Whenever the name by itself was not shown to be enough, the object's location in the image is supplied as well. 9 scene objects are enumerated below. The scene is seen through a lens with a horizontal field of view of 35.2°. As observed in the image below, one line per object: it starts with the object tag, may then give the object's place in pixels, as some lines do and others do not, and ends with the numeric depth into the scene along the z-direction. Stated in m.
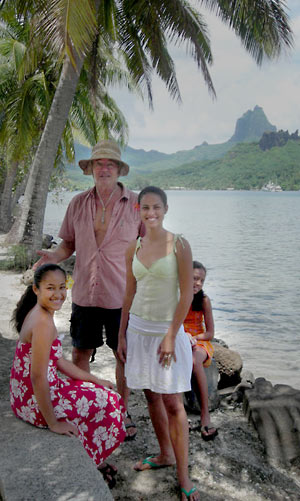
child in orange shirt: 3.84
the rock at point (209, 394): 4.05
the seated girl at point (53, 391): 2.57
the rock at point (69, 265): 10.92
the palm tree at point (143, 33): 9.00
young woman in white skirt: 2.66
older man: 3.39
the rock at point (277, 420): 3.55
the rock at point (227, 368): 4.93
